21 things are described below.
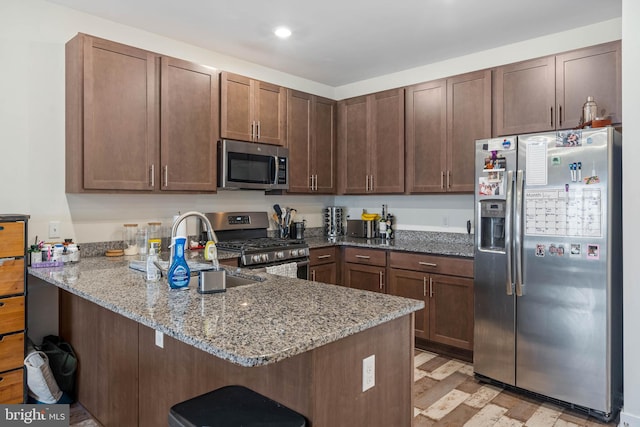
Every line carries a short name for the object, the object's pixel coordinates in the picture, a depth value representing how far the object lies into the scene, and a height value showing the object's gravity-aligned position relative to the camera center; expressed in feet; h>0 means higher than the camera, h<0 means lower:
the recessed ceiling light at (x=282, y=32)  10.69 +4.65
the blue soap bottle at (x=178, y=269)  6.15 -0.84
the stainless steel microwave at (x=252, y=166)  11.43 +1.33
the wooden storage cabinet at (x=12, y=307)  7.58 -1.74
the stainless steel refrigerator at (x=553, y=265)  8.13 -1.09
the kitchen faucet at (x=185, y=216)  6.20 -0.22
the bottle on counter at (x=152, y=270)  6.81 -0.95
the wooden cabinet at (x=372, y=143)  13.25 +2.29
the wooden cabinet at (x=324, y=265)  12.66 -1.62
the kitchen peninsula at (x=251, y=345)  4.20 -1.56
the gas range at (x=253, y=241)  10.96 -0.86
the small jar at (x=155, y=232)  10.70 -0.53
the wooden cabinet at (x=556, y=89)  9.49 +2.99
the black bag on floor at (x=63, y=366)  8.26 -3.04
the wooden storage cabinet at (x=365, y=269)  12.51 -1.73
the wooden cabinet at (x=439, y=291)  10.87 -2.15
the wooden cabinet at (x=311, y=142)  13.44 +2.32
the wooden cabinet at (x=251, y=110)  11.55 +2.97
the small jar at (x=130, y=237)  10.36 -0.62
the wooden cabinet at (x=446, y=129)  11.53 +2.39
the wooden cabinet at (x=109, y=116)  9.01 +2.15
